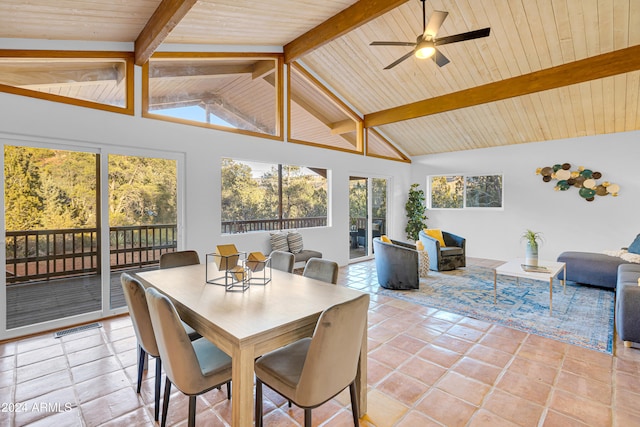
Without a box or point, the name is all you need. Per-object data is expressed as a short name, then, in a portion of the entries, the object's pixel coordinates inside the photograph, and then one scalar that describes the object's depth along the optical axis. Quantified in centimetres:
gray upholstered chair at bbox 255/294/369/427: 138
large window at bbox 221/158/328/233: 475
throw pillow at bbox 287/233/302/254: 521
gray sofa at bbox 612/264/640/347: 270
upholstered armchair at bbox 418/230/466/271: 564
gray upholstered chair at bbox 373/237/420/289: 447
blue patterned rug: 310
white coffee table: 358
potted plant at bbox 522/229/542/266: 399
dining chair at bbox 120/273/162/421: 182
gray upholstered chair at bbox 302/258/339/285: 239
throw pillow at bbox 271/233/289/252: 505
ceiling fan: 294
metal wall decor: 560
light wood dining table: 138
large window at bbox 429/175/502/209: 698
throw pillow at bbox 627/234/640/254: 455
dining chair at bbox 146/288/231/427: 144
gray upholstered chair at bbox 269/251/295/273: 280
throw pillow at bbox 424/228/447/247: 609
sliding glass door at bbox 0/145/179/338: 303
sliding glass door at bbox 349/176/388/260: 676
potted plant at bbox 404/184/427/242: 772
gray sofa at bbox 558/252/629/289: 436
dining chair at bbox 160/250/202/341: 284
